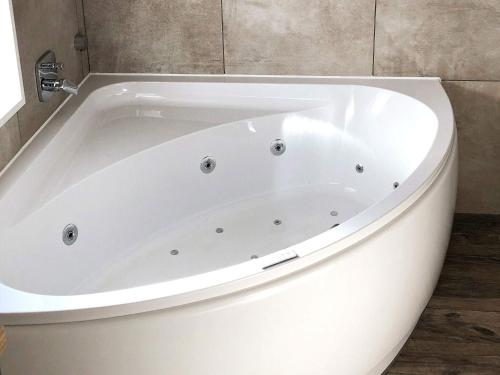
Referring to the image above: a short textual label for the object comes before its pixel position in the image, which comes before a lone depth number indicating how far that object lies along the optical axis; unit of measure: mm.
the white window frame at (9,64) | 2791
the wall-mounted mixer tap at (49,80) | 3025
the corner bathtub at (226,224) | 2041
